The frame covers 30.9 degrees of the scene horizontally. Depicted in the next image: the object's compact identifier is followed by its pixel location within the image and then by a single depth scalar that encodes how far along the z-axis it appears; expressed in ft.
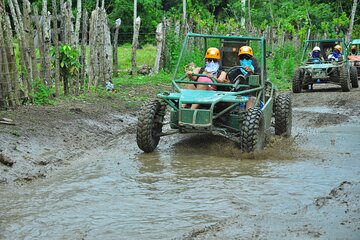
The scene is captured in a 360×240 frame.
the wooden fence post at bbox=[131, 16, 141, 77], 63.52
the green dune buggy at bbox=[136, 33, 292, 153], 28.73
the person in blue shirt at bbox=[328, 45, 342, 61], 63.18
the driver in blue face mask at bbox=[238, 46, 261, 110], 32.65
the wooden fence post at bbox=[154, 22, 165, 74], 67.87
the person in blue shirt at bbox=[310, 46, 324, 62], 63.04
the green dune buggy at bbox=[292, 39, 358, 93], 59.98
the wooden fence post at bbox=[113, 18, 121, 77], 62.64
